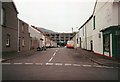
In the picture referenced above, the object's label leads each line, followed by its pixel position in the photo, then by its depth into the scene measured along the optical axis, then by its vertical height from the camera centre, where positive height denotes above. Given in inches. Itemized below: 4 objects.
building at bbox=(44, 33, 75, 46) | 2720.6 +150.1
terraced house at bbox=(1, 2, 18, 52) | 459.3 +85.9
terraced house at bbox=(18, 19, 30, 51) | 634.8 +43.2
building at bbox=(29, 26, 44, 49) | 887.7 +23.2
